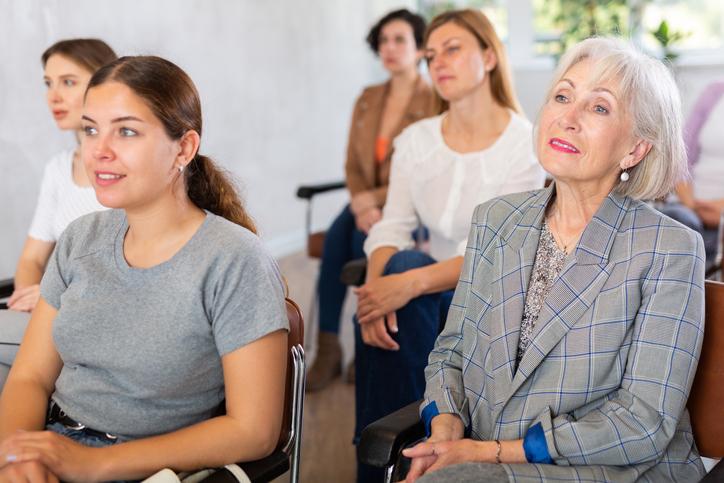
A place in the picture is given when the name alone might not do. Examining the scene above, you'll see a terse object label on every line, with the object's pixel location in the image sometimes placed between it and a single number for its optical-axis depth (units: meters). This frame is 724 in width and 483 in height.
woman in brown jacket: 3.53
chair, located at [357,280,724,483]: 1.55
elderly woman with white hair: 1.46
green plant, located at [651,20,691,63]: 4.50
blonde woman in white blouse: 2.30
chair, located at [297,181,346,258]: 3.83
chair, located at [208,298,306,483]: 1.65
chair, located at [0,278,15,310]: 2.32
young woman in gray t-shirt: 1.48
